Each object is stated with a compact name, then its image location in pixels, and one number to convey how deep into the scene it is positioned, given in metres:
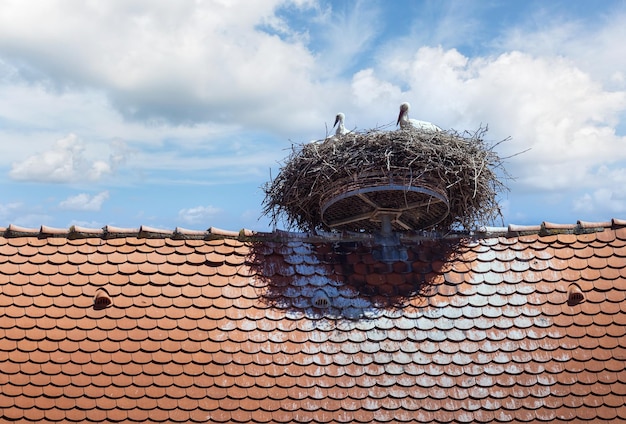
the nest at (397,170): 7.57
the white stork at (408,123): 8.20
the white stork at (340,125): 8.65
